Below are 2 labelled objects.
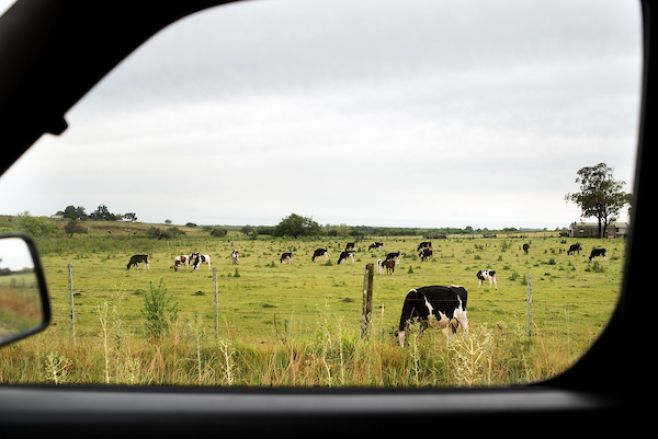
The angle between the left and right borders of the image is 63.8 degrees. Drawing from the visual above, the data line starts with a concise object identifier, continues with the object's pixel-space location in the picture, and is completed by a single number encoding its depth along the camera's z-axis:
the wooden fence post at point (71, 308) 7.65
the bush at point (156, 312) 7.91
